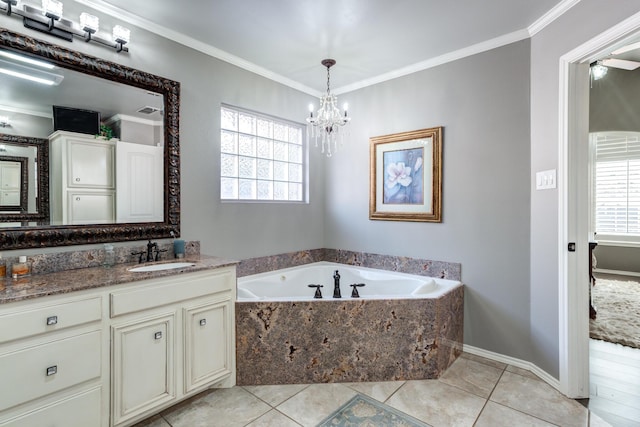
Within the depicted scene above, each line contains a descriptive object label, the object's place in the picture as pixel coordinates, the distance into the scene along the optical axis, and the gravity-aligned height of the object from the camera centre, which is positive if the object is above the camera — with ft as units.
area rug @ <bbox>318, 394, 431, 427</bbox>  5.92 -3.90
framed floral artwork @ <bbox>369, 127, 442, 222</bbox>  9.53 +1.17
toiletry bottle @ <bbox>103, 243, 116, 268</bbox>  6.81 -0.90
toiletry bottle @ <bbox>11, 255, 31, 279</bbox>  5.60 -0.98
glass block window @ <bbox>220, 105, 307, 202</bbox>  9.61 +1.82
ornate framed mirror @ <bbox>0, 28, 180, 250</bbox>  5.88 +1.45
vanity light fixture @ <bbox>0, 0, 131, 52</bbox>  5.86 +3.70
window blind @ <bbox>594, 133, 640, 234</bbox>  16.29 +1.49
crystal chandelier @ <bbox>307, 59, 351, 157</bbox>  8.72 +2.62
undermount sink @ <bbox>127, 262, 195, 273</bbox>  6.47 -1.16
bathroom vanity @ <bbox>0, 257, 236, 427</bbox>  4.52 -2.17
